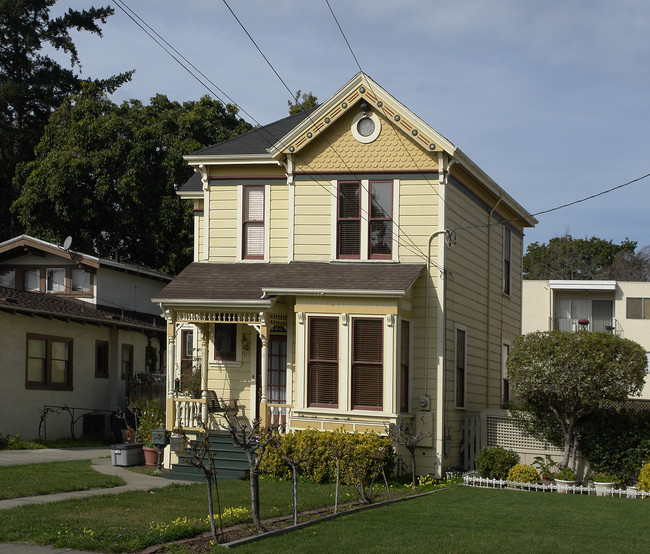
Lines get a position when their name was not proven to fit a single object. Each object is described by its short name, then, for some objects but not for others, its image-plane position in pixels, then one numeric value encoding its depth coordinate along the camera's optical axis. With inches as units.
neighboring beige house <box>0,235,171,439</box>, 987.3
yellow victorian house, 729.0
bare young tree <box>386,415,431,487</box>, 681.7
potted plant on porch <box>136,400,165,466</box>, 777.6
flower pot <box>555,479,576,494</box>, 697.6
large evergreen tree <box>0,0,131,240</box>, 1683.1
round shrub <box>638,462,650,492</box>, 665.6
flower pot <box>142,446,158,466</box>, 775.8
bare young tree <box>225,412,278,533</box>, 448.1
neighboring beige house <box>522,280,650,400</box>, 1815.9
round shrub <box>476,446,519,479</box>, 732.0
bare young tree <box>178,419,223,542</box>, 418.0
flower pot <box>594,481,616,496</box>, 685.3
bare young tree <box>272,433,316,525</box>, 694.5
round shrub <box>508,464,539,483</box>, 712.4
